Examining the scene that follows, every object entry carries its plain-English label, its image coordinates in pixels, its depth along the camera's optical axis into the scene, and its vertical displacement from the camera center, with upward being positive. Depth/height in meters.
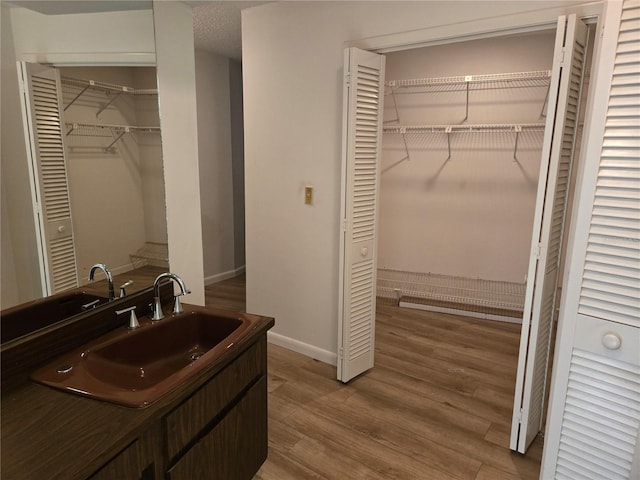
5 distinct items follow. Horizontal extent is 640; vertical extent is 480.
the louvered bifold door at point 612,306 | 1.42 -0.51
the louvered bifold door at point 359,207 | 2.50 -0.27
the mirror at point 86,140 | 1.28 +0.09
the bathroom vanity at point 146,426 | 1.02 -0.74
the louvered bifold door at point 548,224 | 1.81 -0.27
